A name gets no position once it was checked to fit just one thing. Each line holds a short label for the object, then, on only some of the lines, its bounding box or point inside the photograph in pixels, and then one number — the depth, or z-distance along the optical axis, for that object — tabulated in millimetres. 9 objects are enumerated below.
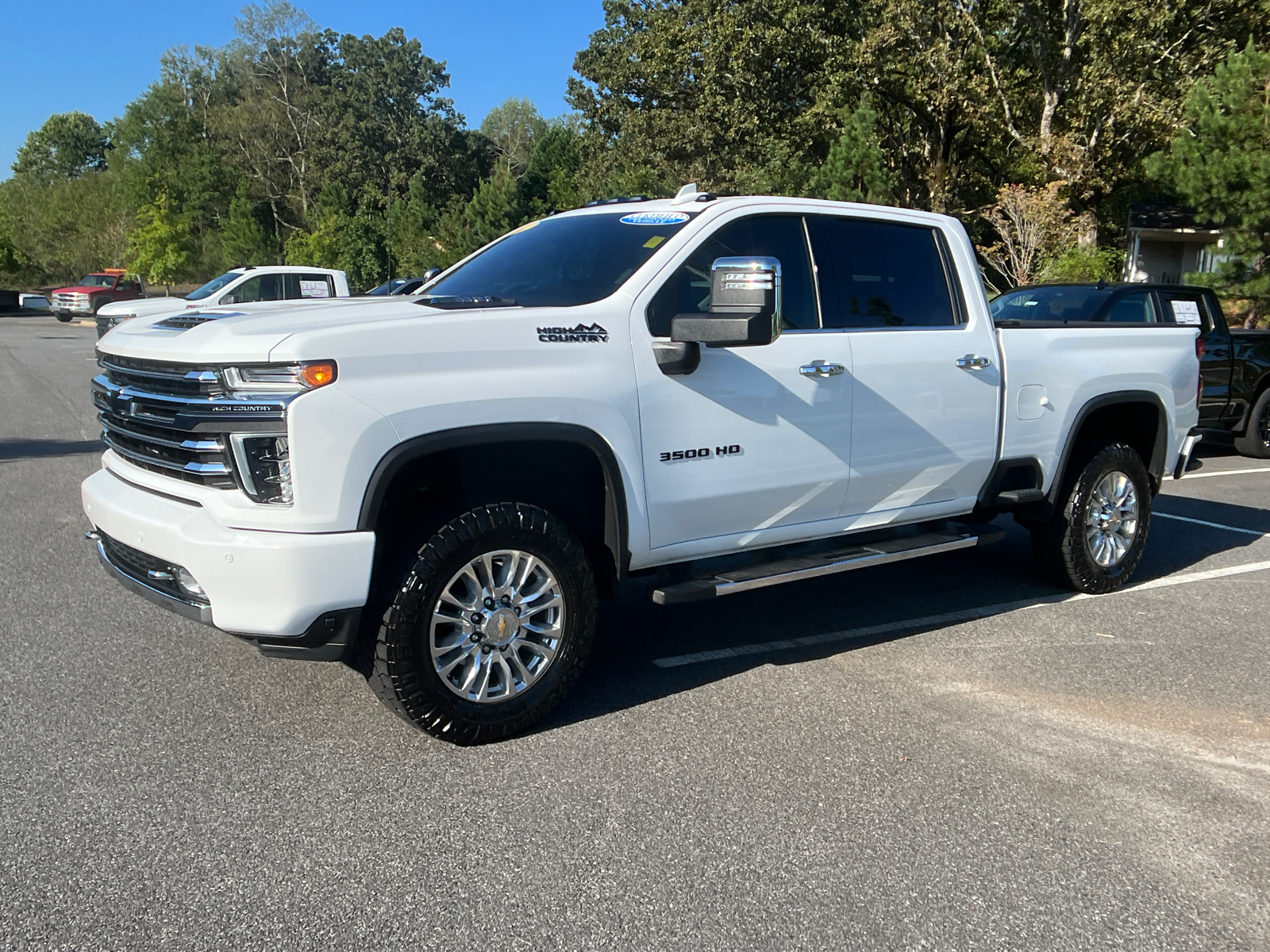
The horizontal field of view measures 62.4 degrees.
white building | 28719
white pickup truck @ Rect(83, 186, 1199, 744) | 3432
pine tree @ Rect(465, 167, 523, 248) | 41438
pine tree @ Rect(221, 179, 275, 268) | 52406
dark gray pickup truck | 10430
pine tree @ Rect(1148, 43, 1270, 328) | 15328
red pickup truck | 38250
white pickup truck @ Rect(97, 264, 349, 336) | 17109
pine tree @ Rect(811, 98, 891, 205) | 24750
